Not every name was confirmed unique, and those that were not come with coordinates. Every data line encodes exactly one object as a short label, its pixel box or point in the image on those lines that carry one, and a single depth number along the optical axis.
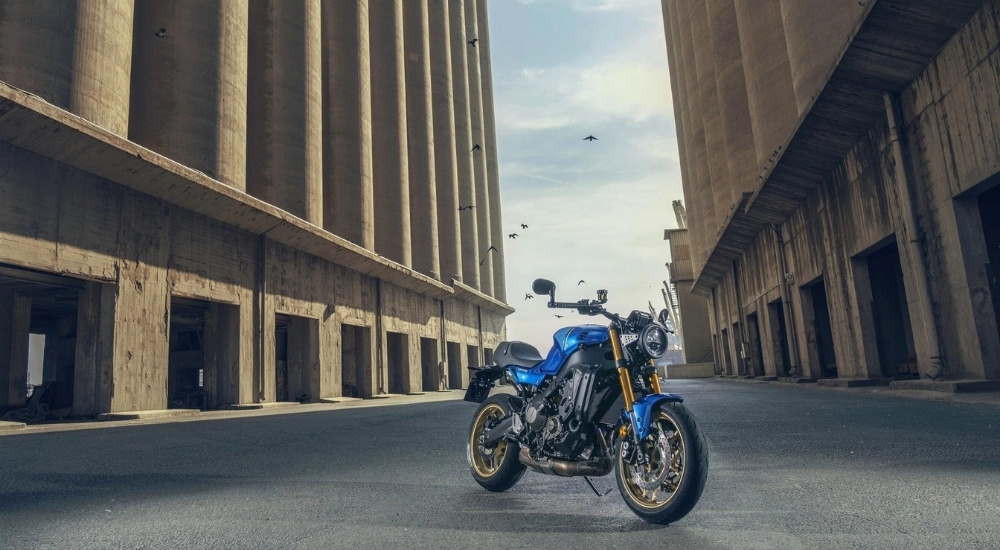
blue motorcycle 3.86
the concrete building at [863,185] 11.36
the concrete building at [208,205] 15.20
